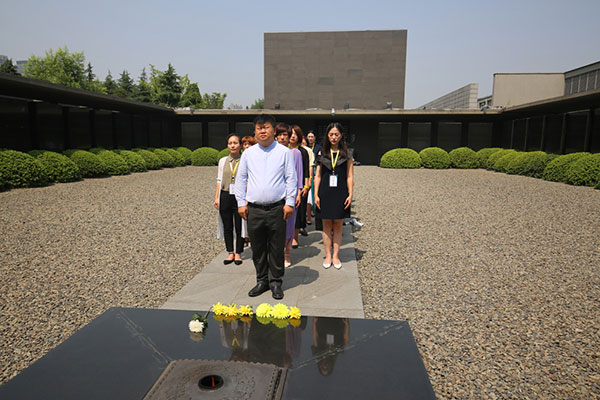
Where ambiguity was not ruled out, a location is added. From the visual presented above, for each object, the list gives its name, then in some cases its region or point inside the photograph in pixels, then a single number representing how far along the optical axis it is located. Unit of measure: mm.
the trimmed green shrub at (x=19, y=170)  11422
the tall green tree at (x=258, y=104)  91369
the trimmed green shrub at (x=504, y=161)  18595
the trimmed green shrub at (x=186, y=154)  23212
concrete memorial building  32656
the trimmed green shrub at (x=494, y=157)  20109
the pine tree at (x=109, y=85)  60194
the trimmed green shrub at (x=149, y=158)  19500
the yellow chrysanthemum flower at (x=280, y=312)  2962
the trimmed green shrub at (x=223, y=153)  23141
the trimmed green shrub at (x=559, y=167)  14477
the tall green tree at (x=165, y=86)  50156
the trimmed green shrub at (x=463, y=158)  21828
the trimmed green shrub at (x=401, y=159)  21938
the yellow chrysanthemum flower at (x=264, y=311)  2987
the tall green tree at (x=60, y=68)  47781
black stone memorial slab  2084
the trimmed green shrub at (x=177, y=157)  22141
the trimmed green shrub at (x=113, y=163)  16312
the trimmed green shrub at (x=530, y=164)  16375
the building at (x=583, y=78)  25578
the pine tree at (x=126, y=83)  72000
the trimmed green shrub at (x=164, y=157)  20972
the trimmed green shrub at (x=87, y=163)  15109
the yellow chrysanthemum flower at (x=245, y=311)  3000
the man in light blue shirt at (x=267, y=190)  3799
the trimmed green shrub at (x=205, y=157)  23125
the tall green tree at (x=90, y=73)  65750
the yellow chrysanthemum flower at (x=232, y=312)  2992
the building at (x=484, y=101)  48750
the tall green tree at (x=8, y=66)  44466
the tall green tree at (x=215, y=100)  60156
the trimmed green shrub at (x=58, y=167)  13164
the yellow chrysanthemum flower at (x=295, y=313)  2973
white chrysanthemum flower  2750
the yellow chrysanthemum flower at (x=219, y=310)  3004
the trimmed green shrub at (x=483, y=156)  21578
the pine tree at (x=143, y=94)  57356
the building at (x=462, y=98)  52750
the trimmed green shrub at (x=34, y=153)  13259
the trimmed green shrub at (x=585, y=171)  13047
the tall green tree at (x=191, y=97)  51438
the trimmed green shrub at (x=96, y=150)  16811
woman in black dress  4719
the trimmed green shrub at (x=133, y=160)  17969
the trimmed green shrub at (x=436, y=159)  21828
